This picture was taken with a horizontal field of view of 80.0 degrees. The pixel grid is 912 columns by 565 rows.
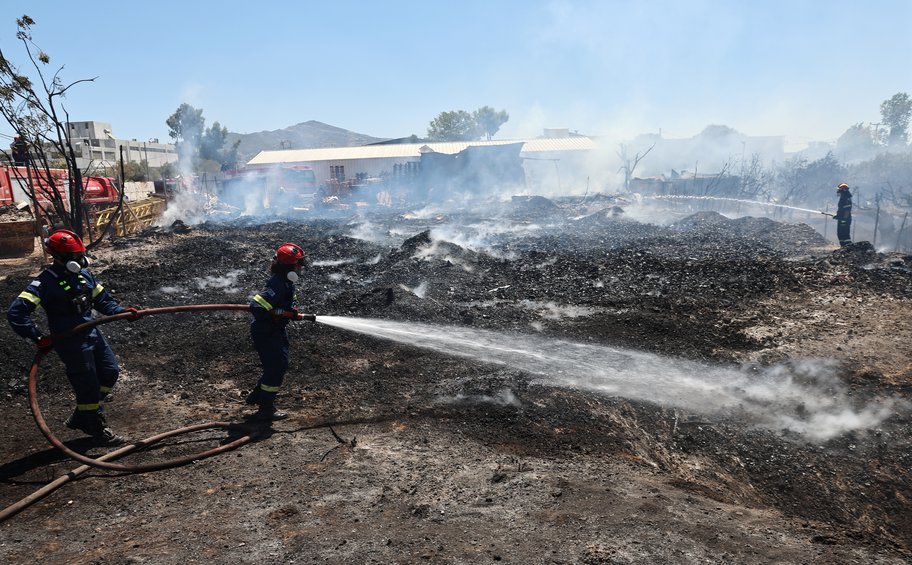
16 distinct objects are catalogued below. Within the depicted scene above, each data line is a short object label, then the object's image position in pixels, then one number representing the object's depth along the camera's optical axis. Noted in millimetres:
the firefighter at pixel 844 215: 13840
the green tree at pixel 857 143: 56875
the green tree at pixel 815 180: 32531
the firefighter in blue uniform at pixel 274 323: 5297
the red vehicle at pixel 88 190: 19438
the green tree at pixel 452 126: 74062
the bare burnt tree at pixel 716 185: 34844
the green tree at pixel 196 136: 70812
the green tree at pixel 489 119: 78688
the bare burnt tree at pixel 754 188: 32281
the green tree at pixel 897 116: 56781
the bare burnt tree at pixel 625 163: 41750
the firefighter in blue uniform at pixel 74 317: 4770
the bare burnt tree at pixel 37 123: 10570
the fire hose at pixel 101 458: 3971
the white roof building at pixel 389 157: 50406
